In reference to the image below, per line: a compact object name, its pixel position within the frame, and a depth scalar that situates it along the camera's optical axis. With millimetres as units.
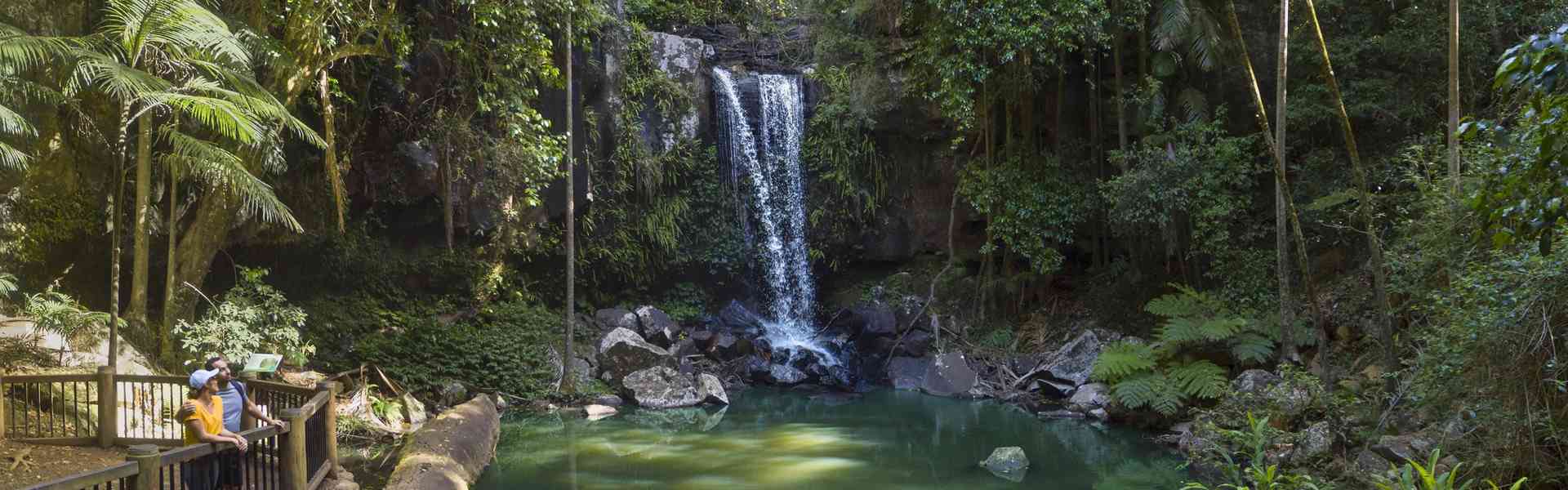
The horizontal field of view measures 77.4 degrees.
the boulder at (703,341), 16312
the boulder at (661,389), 13984
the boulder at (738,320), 17391
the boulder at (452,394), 12969
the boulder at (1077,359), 14156
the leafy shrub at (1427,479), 5031
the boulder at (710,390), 14133
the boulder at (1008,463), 9883
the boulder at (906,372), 15711
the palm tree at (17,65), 7797
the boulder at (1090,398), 13047
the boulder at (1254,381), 10602
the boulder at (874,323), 16781
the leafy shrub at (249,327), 10672
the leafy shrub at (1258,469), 5863
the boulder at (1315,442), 8133
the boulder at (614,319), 16109
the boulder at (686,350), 15652
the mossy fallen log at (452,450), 8070
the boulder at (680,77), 17734
